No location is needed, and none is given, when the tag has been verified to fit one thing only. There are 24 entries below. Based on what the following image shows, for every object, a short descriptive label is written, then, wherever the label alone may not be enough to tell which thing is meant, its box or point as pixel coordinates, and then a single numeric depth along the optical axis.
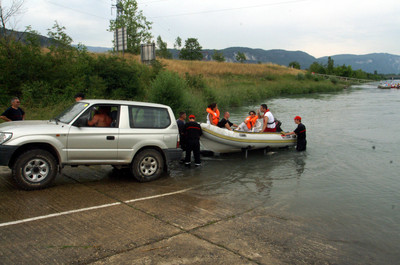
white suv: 6.98
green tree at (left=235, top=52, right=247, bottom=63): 99.31
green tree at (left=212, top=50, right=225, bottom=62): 96.13
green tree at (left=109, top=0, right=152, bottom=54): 47.59
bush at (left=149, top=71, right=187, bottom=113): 20.26
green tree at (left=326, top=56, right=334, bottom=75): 114.95
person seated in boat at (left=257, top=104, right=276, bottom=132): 13.73
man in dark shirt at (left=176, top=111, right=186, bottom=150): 10.85
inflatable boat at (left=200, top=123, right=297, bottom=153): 12.09
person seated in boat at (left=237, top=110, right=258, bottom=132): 13.62
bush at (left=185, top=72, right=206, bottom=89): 30.16
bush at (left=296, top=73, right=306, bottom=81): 64.75
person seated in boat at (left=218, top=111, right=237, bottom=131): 13.08
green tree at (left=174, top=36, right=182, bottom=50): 90.50
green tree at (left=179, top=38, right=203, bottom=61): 89.94
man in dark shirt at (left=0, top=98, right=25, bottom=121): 9.27
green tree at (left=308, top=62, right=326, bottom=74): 108.00
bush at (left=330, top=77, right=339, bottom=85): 73.63
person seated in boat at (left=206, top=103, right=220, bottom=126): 12.97
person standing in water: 14.15
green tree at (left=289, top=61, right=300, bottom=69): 115.14
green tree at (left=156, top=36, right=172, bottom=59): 78.94
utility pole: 30.45
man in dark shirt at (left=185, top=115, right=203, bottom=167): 10.47
